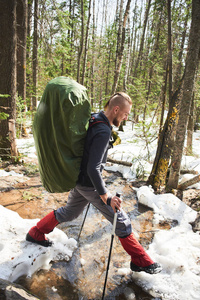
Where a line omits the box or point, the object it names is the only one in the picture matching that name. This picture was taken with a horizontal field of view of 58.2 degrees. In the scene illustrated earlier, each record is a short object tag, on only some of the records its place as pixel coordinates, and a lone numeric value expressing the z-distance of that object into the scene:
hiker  1.89
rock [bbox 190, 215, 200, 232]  3.32
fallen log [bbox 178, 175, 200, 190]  4.65
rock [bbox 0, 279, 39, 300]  1.57
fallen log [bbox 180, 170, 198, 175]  5.96
